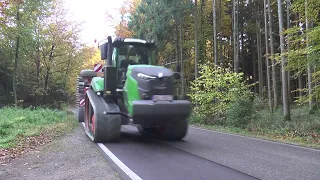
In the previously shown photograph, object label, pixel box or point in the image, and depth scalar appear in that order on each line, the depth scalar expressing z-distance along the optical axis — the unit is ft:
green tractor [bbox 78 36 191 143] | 24.17
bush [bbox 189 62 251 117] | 50.83
